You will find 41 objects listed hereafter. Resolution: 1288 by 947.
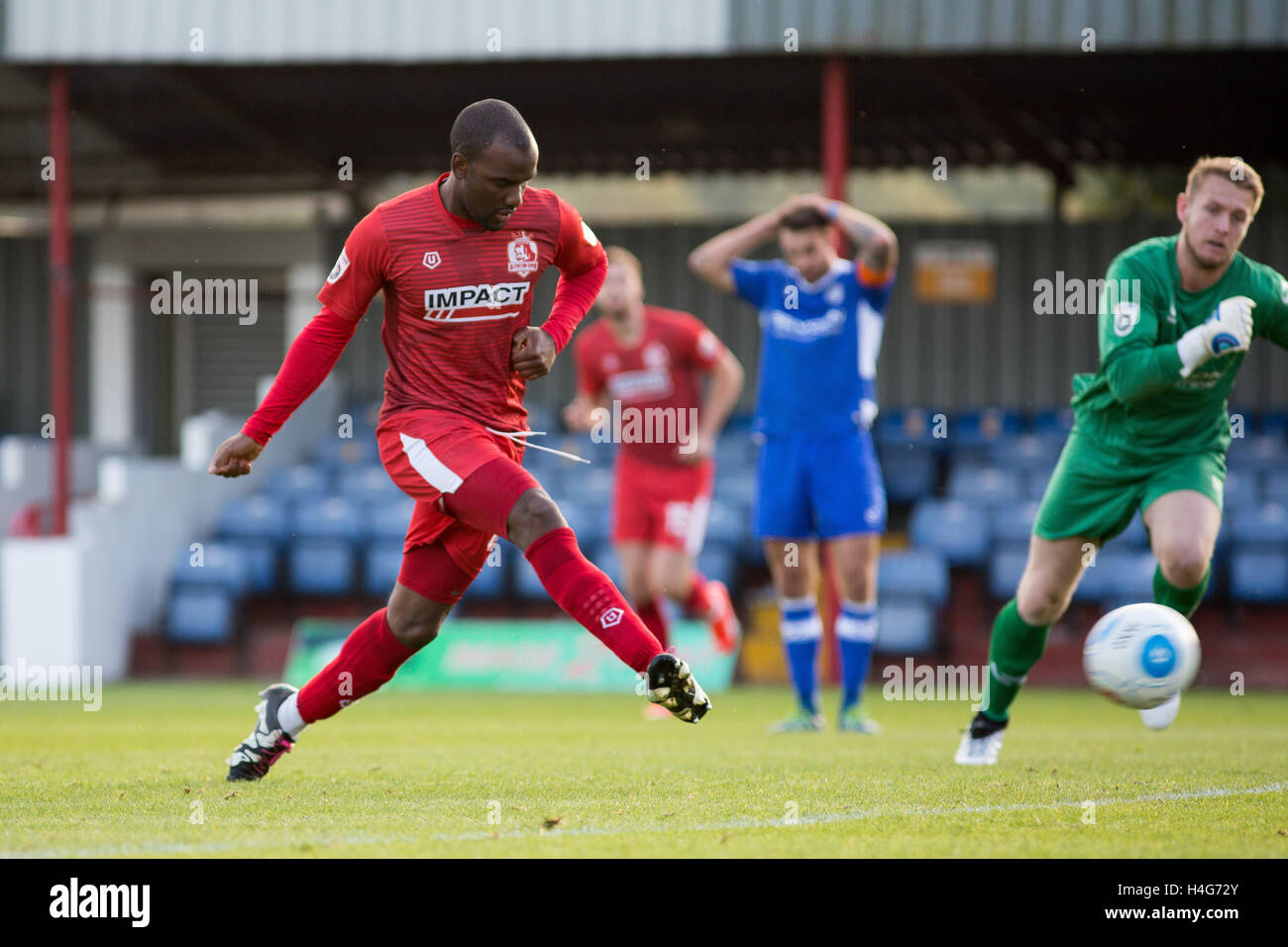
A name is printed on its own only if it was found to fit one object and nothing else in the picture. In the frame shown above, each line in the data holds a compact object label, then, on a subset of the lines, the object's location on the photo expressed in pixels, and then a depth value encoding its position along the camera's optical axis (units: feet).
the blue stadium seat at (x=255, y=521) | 48.37
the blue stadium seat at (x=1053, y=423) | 55.87
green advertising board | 42.19
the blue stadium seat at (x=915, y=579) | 42.47
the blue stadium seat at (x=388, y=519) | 47.19
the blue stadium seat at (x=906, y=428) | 54.80
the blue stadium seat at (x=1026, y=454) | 50.65
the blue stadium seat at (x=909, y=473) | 51.31
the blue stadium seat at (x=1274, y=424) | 55.77
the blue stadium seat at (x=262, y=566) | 46.70
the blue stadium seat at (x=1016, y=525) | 43.50
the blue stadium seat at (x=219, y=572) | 45.91
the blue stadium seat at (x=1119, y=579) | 39.94
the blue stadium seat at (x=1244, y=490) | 44.60
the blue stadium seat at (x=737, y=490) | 47.65
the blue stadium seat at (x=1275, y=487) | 45.98
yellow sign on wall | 63.21
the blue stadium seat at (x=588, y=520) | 45.30
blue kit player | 26.48
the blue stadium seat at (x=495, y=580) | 45.50
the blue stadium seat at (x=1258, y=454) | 49.55
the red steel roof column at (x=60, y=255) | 44.91
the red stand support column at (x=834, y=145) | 42.06
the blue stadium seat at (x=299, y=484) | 50.98
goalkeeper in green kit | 18.34
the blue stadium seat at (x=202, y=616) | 45.60
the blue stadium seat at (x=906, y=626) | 42.32
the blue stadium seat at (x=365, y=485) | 49.93
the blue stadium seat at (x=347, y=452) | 55.16
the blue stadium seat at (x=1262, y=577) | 41.88
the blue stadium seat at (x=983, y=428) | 54.85
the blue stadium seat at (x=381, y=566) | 45.88
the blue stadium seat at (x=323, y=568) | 46.50
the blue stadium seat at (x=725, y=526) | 45.16
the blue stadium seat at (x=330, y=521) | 46.98
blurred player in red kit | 32.48
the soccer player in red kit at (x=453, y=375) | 16.03
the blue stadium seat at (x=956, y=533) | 44.50
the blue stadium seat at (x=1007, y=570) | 43.01
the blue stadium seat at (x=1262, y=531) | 42.14
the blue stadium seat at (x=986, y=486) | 46.98
